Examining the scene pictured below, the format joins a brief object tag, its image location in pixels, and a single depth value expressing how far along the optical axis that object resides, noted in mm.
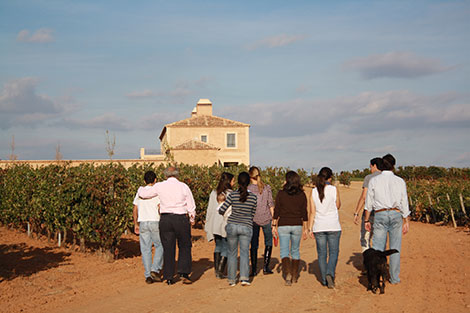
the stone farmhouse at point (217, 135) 56344
